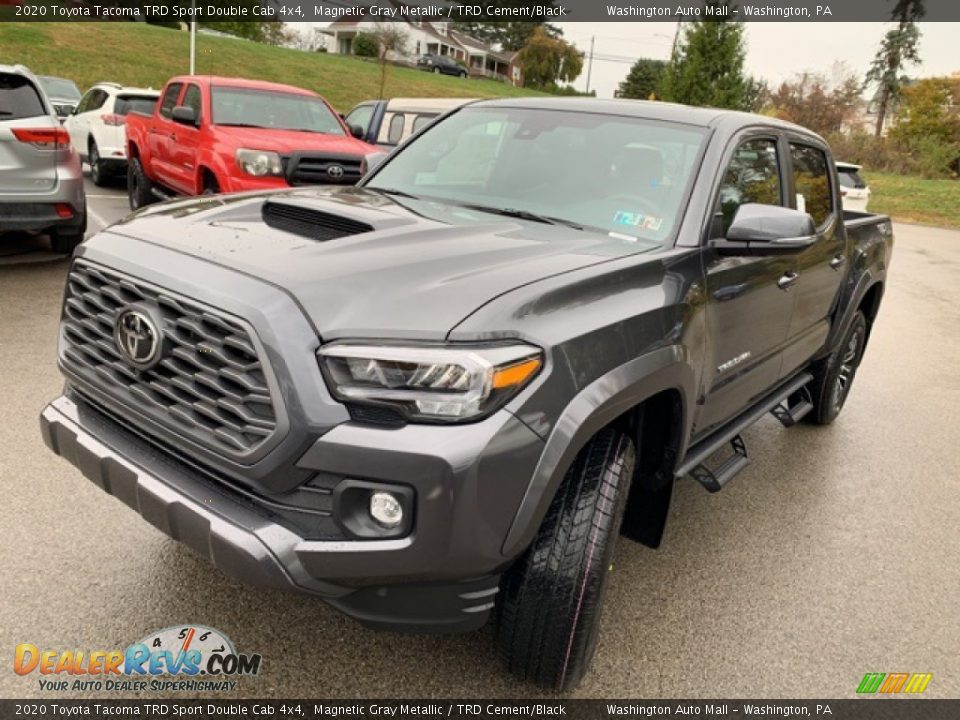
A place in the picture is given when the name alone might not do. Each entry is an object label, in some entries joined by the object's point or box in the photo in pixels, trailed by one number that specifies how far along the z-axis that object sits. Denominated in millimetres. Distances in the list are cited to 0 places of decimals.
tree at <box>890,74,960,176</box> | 41938
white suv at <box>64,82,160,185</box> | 12312
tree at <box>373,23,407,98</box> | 48859
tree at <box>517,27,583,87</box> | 70562
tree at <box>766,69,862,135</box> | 41656
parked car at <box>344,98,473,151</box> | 11219
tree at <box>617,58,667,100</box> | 73994
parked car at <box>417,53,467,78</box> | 63531
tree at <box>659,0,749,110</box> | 40219
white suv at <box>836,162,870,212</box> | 17125
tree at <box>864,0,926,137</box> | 54969
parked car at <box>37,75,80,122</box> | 19388
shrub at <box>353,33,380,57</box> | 59688
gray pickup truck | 1950
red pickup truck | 7789
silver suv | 6332
